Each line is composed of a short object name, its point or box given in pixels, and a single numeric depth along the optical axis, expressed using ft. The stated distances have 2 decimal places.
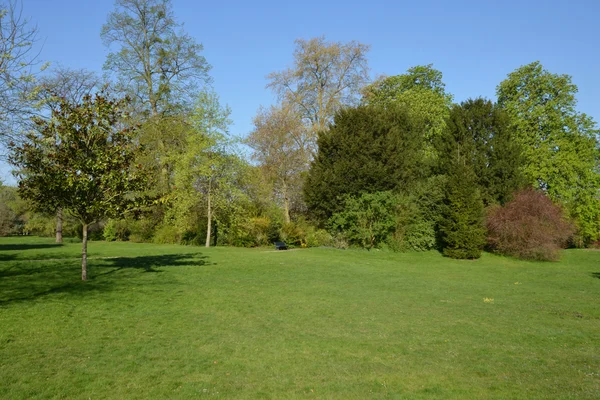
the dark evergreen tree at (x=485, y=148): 109.70
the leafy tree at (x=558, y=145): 113.09
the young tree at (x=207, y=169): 101.04
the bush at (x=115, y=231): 130.52
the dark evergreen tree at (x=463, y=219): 96.94
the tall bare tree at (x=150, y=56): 121.08
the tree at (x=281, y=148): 128.88
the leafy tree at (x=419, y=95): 127.65
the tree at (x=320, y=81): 132.77
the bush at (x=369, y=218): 102.42
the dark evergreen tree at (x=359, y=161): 105.60
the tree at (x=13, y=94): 38.86
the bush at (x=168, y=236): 118.93
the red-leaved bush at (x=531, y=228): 92.23
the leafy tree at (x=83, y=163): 44.39
